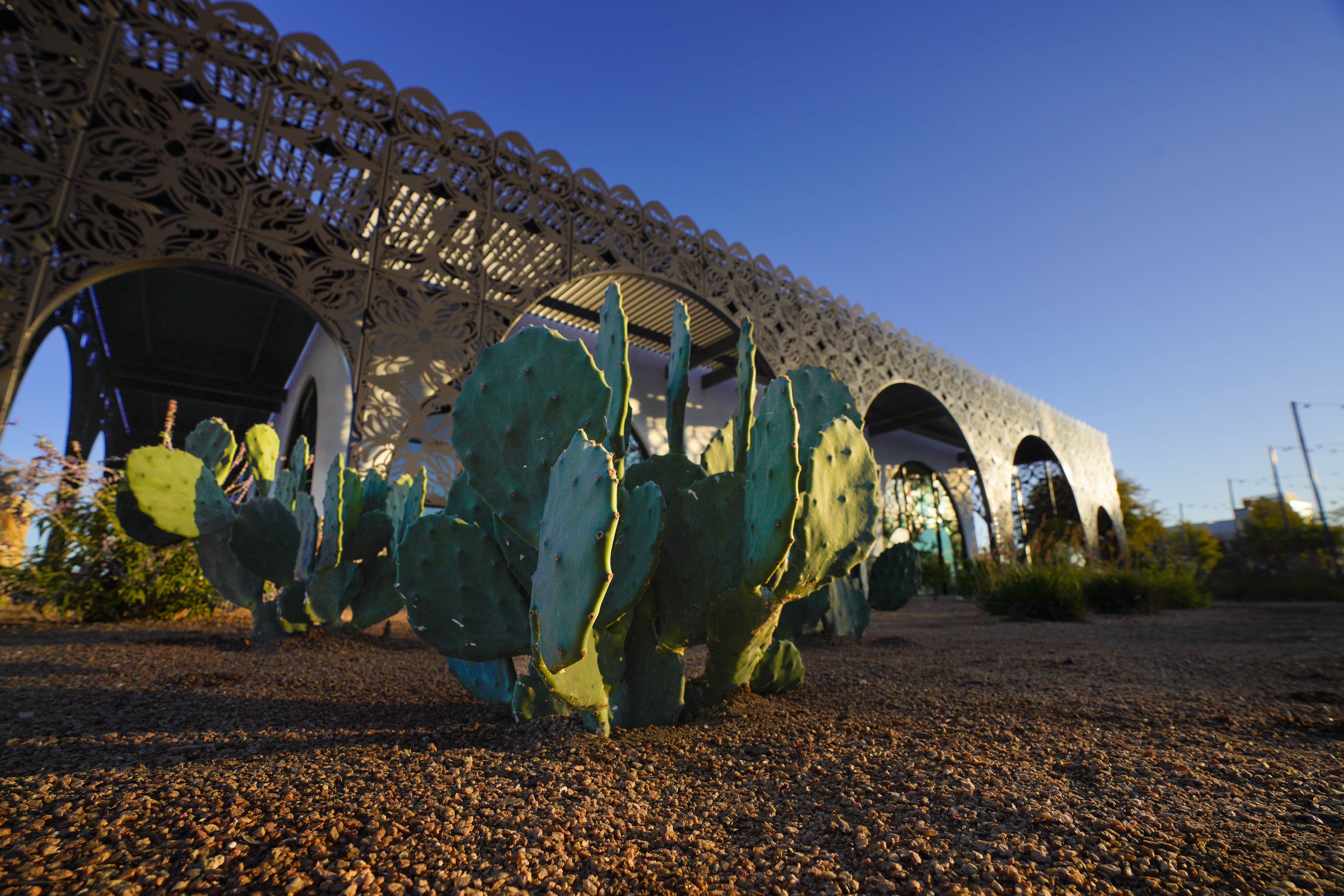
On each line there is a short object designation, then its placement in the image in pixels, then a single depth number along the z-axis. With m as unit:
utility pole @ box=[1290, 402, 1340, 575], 10.91
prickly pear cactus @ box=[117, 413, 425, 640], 2.37
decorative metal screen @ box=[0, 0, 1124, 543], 3.30
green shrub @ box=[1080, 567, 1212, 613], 5.62
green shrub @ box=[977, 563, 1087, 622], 4.84
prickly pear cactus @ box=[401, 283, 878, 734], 1.12
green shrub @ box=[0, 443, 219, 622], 3.33
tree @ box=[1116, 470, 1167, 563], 13.35
